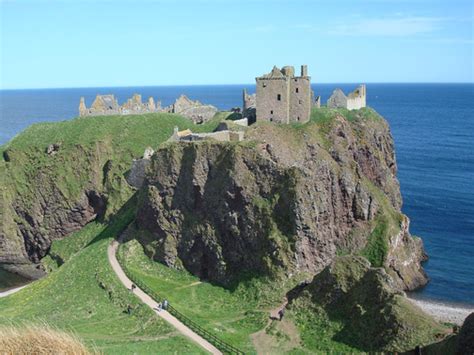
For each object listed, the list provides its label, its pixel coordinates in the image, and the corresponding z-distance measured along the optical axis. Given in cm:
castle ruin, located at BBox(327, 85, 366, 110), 8525
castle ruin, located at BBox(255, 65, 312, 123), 7438
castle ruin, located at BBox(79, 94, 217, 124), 10666
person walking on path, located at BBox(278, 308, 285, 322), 5363
